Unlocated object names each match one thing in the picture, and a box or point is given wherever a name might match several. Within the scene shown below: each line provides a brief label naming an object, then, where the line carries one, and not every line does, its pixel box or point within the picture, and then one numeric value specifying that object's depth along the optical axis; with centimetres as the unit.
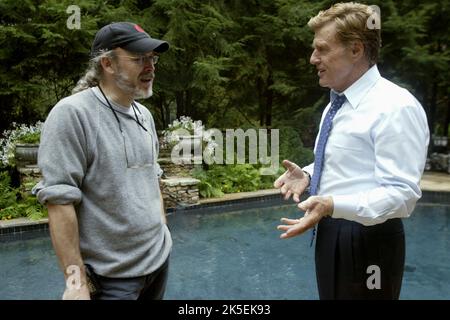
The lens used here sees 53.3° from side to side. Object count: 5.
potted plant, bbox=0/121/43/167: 707
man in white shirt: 141
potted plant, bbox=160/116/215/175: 799
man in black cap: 144
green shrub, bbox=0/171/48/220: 621
